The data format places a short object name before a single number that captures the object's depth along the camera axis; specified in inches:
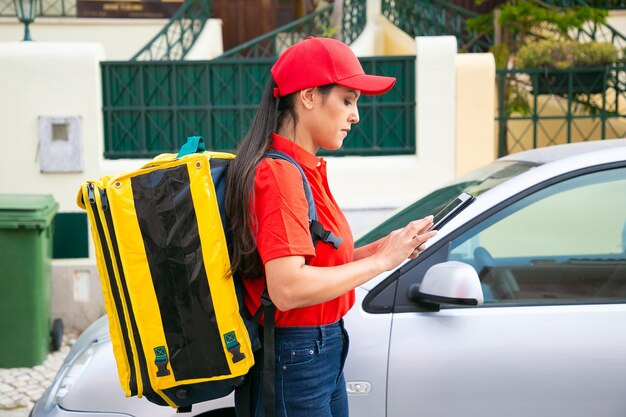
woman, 91.3
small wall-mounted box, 288.8
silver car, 123.0
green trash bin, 237.8
